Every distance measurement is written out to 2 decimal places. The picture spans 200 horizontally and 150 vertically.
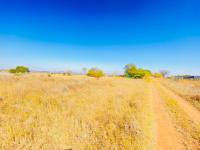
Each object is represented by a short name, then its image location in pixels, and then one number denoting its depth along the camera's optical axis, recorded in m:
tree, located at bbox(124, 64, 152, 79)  81.94
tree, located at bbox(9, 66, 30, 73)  82.14
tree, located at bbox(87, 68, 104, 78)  65.81
